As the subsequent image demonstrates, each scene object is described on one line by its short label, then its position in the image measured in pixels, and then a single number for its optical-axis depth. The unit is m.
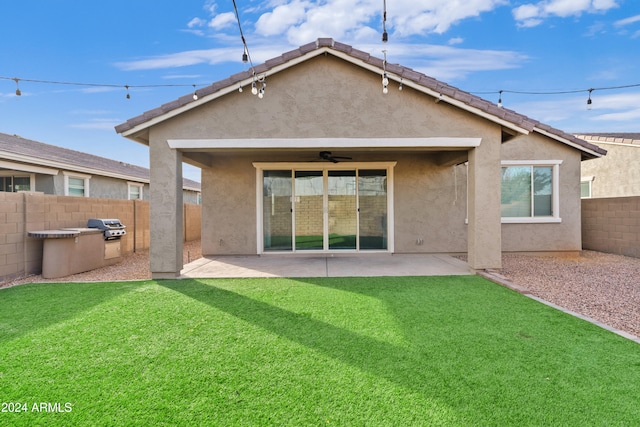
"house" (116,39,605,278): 6.91
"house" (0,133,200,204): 11.88
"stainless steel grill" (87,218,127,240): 8.69
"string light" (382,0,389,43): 4.82
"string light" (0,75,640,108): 7.78
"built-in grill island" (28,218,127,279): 7.18
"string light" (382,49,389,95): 5.96
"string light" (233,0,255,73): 4.95
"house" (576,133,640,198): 13.34
